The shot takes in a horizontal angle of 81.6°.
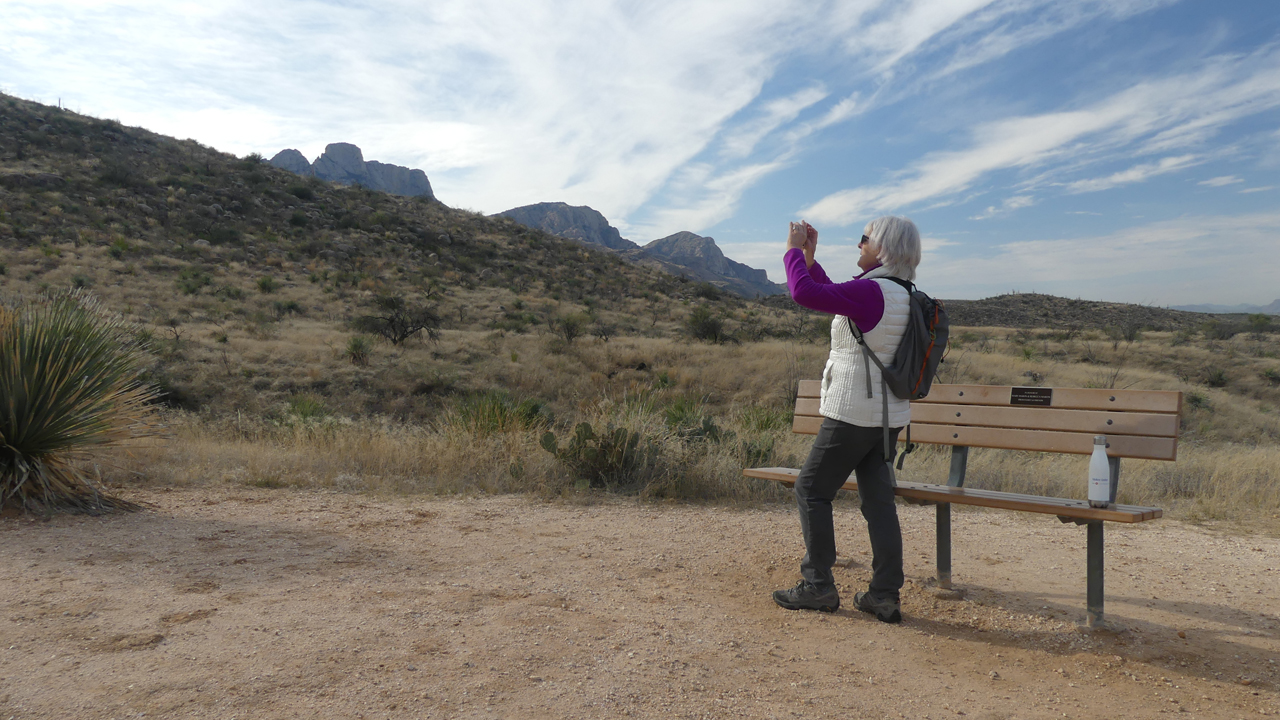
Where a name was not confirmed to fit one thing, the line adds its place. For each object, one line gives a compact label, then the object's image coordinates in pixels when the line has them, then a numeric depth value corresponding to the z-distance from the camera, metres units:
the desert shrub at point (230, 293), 23.28
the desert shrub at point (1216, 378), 20.89
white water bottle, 3.39
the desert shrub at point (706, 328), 24.52
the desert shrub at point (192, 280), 23.03
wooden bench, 3.41
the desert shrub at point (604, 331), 22.47
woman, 3.24
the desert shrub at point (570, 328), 21.81
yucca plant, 4.85
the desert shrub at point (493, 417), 7.54
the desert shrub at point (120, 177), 33.62
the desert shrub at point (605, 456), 6.52
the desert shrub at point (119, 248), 25.62
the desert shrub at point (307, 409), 9.26
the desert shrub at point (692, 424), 7.14
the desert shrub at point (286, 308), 22.60
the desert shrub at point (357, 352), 16.42
